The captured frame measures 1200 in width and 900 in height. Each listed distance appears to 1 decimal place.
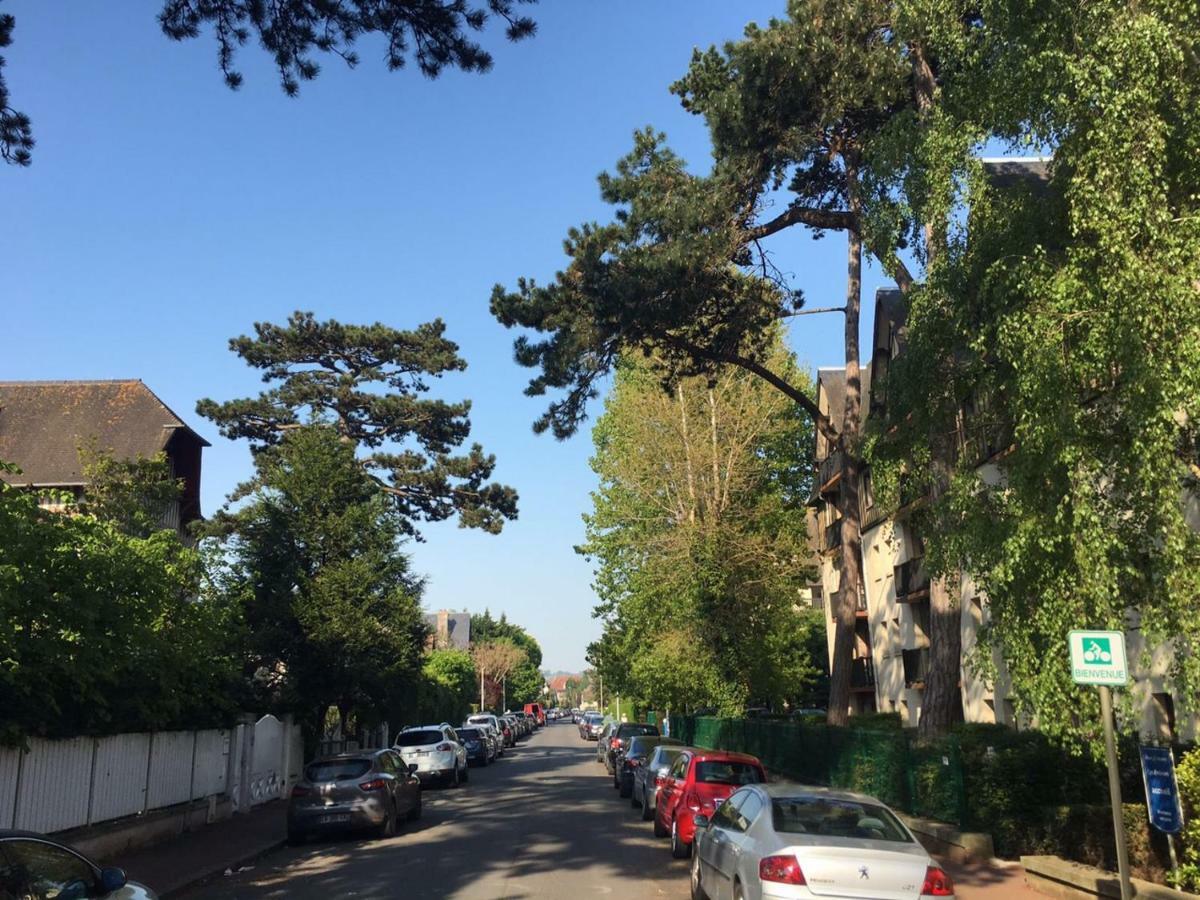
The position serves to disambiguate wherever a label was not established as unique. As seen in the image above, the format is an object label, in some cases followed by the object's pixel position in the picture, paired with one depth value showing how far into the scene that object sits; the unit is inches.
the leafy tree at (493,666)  3652.8
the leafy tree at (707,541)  1178.0
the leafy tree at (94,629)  434.3
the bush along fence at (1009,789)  431.8
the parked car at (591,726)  2596.0
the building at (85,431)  1363.2
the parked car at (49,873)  221.0
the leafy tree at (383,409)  1435.8
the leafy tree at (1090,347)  304.0
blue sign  344.5
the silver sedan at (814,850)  274.8
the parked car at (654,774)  653.9
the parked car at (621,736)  1111.6
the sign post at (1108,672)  291.7
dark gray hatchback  618.2
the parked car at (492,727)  1614.7
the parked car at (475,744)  1422.2
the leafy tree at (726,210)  676.7
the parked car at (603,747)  1396.9
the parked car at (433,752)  1041.5
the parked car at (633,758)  812.2
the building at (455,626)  4766.2
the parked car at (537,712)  3890.3
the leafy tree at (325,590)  959.6
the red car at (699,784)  510.9
